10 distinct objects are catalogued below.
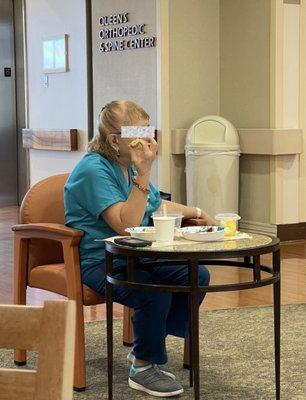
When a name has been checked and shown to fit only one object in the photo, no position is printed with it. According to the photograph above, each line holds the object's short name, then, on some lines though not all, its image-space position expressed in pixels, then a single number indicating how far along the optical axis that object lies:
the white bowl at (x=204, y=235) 4.81
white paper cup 4.81
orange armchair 5.55
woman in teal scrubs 5.10
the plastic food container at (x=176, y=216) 5.04
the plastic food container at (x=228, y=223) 4.99
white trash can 11.10
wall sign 11.77
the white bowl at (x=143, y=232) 4.85
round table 4.48
